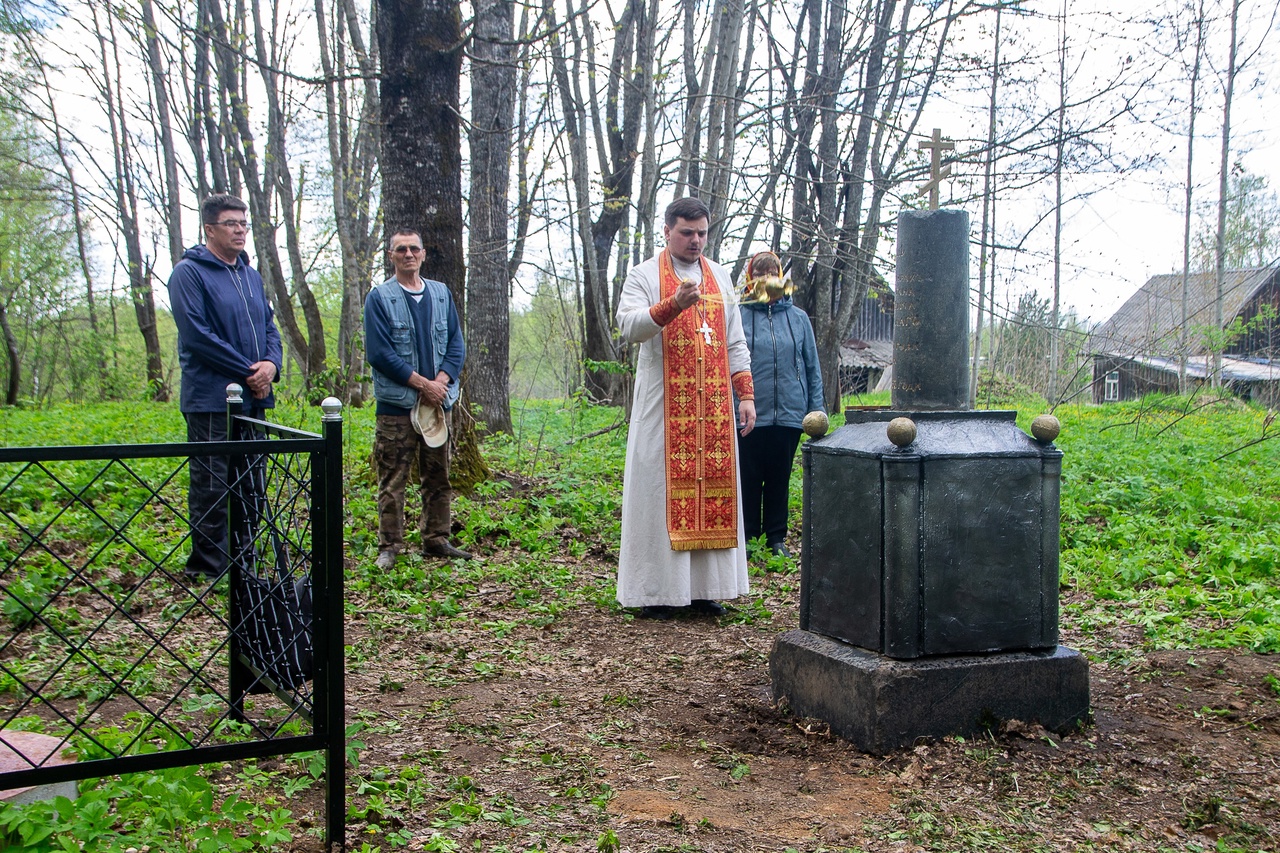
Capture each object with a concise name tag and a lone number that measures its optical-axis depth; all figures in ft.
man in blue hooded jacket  17.79
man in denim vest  19.85
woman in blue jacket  22.38
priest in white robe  17.90
